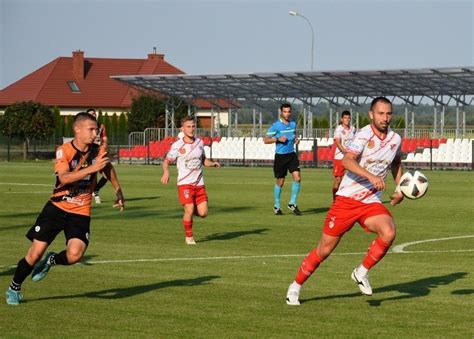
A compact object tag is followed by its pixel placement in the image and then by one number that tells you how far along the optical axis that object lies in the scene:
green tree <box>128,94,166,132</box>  83.88
